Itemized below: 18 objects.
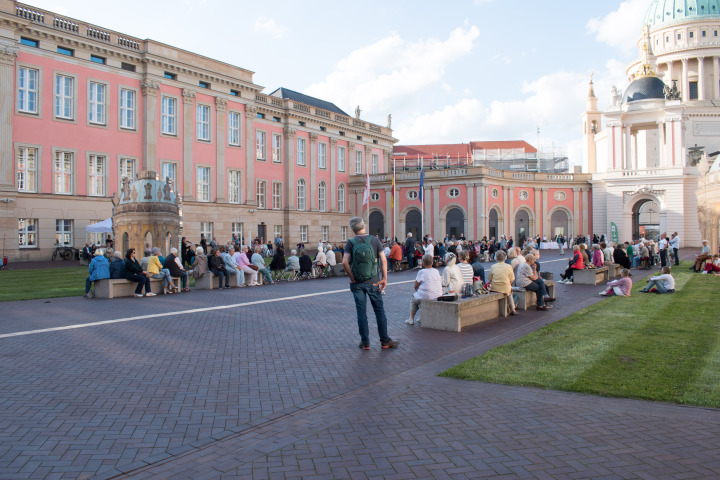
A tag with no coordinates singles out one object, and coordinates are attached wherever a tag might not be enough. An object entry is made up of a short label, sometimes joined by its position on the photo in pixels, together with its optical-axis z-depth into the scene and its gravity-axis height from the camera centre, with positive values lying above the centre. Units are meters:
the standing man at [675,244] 28.36 -0.23
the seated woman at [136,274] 16.83 -0.89
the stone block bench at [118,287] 16.53 -1.31
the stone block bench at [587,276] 19.97 -1.33
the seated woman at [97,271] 16.39 -0.75
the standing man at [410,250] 29.47 -0.39
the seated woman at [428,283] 11.42 -0.89
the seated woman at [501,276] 12.62 -0.82
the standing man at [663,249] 26.54 -0.46
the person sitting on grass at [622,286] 15.82 -1.39
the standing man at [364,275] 8.99 -0.53
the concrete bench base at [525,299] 13.84 -1.52
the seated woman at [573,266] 20.33 -0.96
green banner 53.72 +1.02
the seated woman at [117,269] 16.95 -0.72
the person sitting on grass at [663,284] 16.42 -1.37
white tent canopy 30.05 +1.08
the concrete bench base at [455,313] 10.89 -1.50
